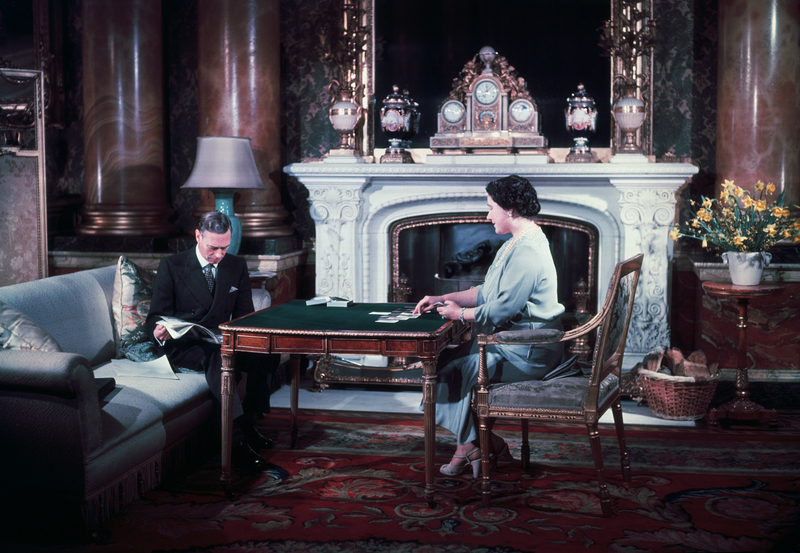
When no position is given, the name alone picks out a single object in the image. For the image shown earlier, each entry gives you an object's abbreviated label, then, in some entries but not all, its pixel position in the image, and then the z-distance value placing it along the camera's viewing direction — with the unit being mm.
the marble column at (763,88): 4957
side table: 4488
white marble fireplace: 5172
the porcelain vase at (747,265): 4500
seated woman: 3414
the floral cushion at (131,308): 3931
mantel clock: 5473
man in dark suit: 3688
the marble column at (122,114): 5586
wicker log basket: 4577
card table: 3189
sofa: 2900
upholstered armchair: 3168
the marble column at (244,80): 5535
